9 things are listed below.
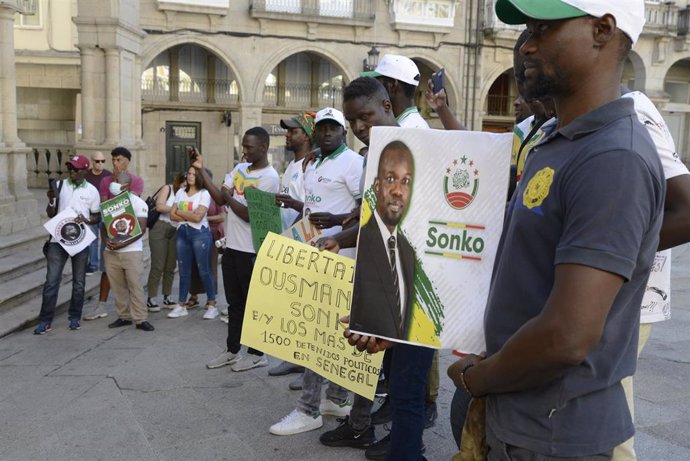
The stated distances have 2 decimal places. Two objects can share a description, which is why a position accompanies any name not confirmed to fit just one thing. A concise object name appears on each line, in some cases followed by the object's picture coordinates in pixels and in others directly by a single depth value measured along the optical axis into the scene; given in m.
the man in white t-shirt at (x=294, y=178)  5.13
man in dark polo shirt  1.40
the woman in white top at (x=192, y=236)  7.54
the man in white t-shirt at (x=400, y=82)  4.27
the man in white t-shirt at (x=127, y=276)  6.91
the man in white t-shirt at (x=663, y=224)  2.00
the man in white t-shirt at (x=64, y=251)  6.77
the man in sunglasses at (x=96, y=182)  8.83
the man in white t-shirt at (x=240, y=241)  5.46
